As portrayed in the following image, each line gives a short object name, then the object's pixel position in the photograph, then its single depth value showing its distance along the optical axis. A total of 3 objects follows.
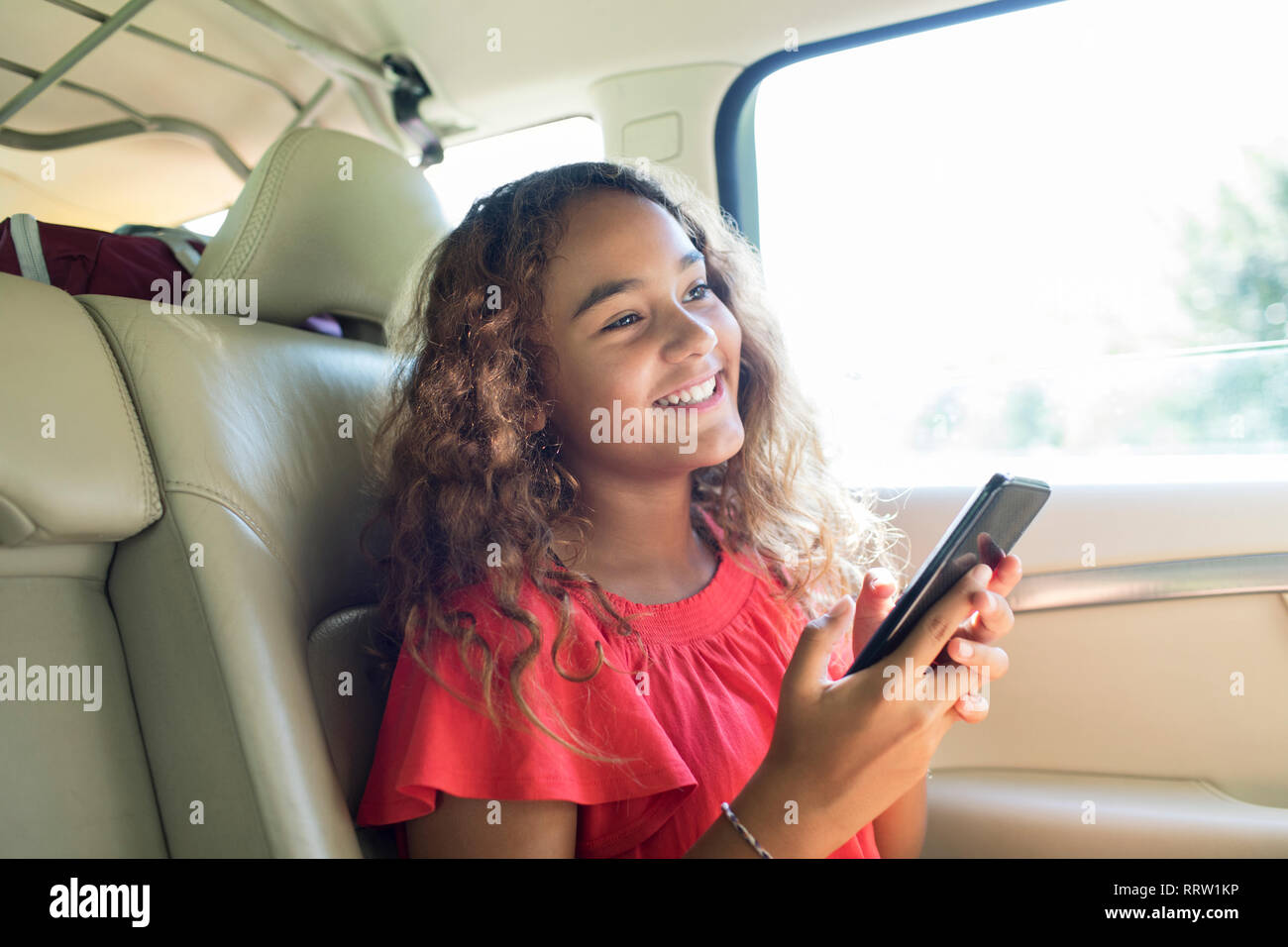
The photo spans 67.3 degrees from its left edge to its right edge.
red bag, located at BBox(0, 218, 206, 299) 1.16
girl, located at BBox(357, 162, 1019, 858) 0.83
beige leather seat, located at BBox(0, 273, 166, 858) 0.78
